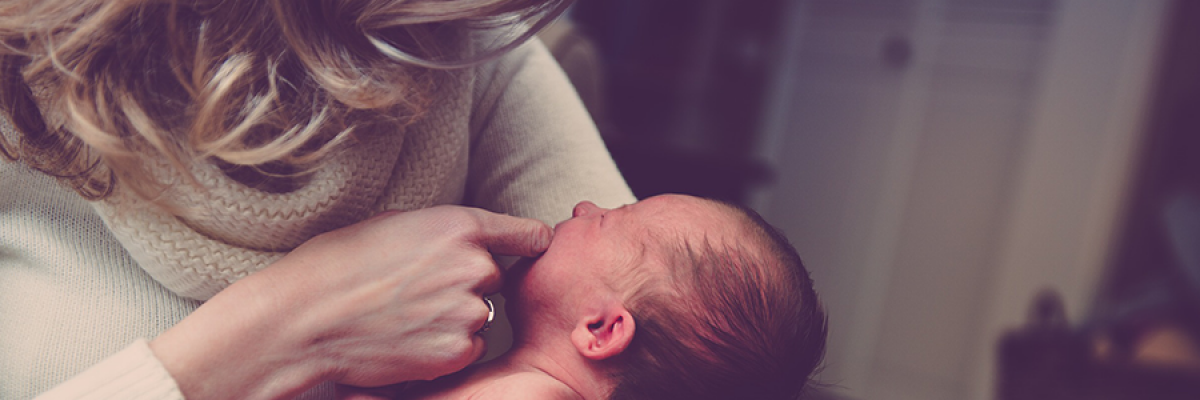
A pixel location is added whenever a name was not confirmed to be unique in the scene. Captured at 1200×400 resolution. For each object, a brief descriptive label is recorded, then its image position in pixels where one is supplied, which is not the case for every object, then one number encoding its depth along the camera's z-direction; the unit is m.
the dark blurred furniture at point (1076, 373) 1.66
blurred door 2.40
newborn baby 0.73
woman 0.56
